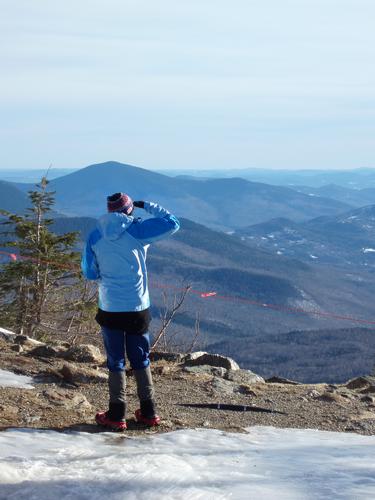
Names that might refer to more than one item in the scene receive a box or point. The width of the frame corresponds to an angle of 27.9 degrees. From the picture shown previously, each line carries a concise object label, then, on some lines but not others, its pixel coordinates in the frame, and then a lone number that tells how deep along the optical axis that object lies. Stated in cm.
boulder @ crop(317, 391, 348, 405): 848
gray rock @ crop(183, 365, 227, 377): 948
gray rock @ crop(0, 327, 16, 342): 1050
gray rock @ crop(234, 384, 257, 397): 849
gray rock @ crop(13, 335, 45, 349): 1030
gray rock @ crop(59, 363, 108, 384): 804
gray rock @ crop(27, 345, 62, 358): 934
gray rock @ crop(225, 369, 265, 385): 929
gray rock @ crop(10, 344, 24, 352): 953
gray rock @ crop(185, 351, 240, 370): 1028
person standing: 606
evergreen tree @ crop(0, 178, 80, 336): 2266
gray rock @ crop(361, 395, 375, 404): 870
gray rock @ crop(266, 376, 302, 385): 1011
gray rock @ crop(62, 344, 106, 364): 948
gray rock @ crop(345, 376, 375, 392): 996
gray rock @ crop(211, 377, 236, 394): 848
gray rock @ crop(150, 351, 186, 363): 1019
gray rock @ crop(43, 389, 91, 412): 692
